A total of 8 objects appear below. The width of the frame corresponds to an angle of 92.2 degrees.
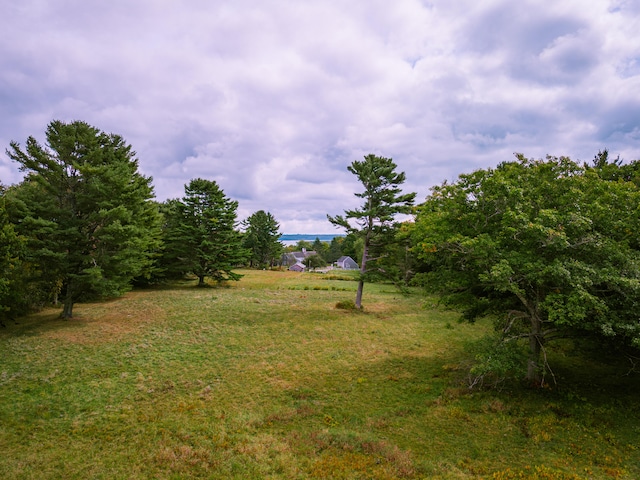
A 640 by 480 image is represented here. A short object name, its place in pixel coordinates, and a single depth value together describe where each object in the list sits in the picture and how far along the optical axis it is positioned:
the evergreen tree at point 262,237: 69.94
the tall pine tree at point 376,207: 25.23
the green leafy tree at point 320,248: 122.97
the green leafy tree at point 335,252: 119.88
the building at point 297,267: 90.75
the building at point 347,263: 103.44
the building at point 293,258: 105.52
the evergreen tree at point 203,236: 35.31
